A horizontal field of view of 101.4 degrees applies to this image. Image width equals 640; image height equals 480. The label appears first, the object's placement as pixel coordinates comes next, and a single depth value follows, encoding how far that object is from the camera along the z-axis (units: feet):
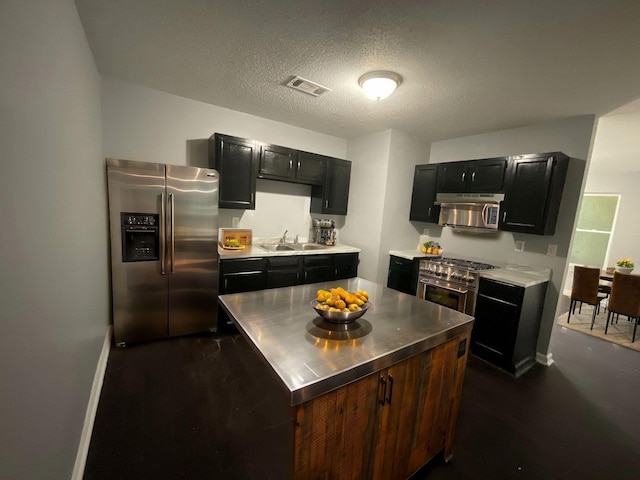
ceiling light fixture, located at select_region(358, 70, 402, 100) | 6.93
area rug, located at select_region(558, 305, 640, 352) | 11.29
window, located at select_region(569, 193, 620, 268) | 17.19
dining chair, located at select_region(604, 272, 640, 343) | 10.98
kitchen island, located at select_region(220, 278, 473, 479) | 3.14
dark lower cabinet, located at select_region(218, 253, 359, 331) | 9.74
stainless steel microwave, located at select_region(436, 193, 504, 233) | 10.16
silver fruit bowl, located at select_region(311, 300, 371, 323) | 4.25
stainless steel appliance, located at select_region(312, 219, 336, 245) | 13.10
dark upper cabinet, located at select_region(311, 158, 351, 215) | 12.65
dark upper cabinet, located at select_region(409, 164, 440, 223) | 12.13
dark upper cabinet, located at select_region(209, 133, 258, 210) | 9.62
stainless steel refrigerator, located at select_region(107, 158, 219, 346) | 8.00
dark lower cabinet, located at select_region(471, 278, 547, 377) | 8.43
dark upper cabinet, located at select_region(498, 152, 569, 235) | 8.73
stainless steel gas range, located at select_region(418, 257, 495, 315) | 9.52
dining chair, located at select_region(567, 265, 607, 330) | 12.06
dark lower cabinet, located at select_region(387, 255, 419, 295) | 11.44
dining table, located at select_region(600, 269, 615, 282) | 13.38
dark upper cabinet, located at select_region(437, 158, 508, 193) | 9.92
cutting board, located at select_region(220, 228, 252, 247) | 11.09
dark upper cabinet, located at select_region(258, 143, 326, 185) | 10.69
